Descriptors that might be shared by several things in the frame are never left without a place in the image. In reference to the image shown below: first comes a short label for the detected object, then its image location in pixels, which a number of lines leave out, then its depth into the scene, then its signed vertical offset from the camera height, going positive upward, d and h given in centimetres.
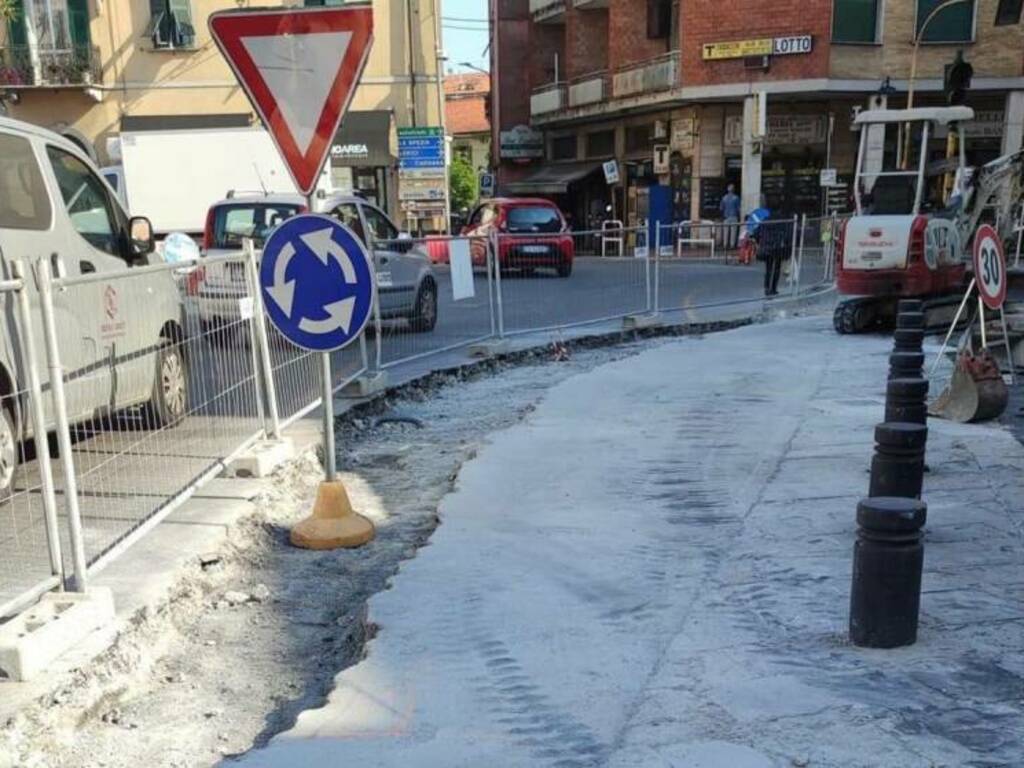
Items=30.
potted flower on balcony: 2762 +330
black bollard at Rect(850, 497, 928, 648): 376 -150
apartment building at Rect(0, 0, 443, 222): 2778 +328
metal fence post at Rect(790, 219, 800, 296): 1688 -124
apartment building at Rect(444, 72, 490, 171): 6950 +443
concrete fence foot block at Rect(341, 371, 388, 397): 866 -178
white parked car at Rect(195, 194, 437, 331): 1167 -68
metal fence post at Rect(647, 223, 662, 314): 1409 -111
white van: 503 -61
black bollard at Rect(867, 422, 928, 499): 493 -142
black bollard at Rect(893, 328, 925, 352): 732 -118
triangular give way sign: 516 +64
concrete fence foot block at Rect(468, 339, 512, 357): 1119 -188
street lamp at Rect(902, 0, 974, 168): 2510 +378
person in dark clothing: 1652 -109
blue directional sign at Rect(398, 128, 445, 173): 2838 +107
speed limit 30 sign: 767 -70
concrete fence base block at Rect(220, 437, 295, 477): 616 -174
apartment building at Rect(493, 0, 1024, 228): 2922 +301
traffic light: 1331 +137
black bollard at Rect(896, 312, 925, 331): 764 -109
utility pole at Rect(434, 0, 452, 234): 2941 +328
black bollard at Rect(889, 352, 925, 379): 643 -120
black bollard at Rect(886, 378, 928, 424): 600 -134
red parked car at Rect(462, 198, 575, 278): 1453 -93
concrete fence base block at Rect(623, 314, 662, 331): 1345 -192
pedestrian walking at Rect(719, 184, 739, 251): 2956 -71
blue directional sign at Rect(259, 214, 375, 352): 527 -52
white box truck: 1900 +34
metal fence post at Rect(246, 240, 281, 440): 639 -98
